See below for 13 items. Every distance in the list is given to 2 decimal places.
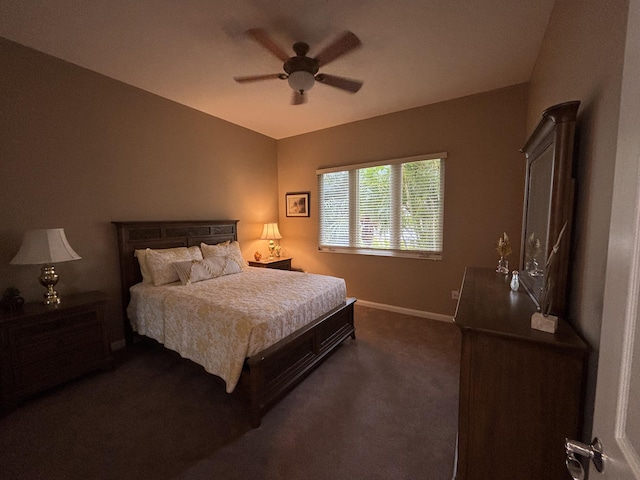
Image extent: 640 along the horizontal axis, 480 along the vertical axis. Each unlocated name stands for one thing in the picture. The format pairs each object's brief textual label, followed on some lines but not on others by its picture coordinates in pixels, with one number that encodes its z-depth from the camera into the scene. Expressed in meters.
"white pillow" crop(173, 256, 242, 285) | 2.82
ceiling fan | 1.92
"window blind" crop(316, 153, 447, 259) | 3.53
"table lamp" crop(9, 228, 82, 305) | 2.07
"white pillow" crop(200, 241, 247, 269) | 3.41
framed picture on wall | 4.64
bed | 1.85
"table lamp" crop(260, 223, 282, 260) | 4.47
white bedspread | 1.89
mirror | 1.21
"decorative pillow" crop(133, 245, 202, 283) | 2.86
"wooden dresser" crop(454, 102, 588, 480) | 1.03
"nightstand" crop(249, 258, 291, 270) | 4.18
